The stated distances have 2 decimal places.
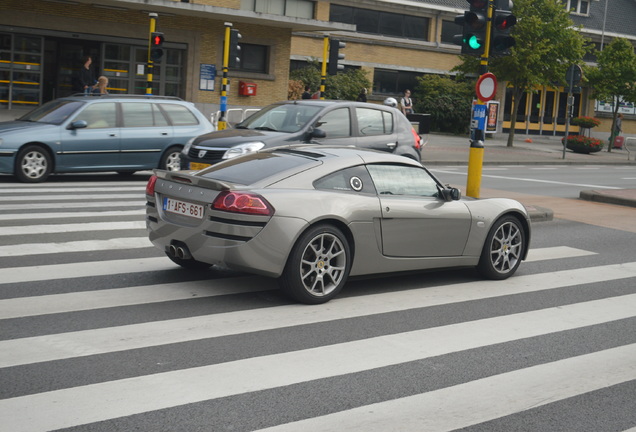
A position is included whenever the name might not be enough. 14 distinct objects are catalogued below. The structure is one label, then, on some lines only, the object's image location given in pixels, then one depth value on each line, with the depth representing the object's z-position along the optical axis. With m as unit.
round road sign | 13.58
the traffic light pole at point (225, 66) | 24.27
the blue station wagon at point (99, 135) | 15.24
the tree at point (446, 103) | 47.16
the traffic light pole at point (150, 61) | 24.73
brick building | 29.73
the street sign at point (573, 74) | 33.00
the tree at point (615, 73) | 45.50
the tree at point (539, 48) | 38.19
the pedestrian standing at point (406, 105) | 29.19
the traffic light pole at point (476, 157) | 13.66
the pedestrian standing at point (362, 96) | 29.96
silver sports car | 7.09
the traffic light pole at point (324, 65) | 26.17
